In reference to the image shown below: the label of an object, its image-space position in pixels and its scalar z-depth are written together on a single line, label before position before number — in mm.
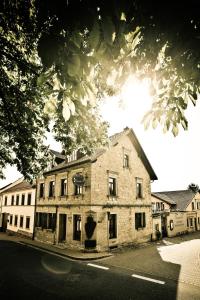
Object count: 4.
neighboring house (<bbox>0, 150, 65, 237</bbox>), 23469
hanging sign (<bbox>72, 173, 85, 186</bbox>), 16609
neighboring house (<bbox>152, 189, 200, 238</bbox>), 25812
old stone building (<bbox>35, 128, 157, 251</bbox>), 16531
